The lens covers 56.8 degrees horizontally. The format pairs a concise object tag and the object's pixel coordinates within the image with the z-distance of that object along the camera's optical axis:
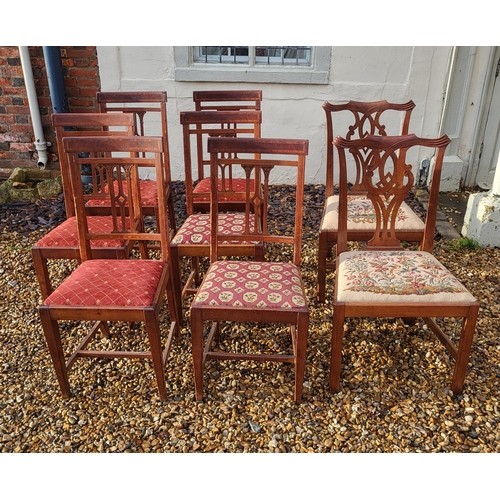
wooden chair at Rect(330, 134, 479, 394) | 2.10
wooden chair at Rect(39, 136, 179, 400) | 2.07
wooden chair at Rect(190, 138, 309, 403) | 2.05
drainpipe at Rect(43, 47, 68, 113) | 4.45
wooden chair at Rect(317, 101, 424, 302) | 2.75
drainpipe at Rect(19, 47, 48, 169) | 4.54
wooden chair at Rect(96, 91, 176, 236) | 3.37
